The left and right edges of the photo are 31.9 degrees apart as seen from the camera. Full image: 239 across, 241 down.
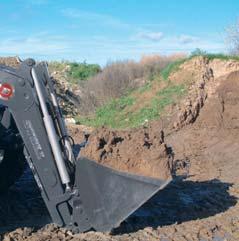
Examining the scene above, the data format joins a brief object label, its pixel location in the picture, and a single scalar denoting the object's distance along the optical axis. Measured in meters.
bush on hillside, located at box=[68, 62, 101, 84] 28.00
